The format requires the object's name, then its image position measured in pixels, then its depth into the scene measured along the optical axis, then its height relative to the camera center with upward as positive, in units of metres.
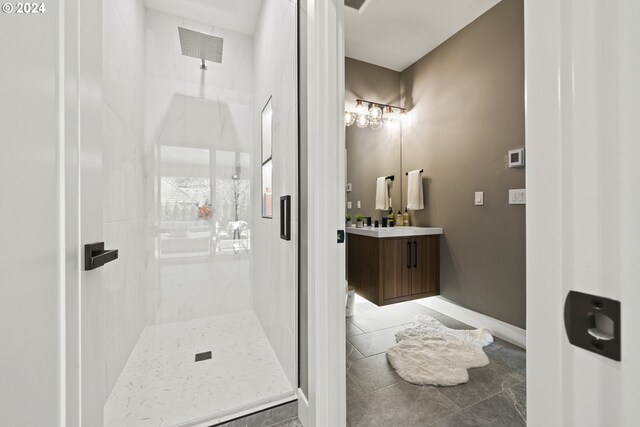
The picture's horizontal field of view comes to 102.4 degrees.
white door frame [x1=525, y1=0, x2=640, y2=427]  0.24 +0.02
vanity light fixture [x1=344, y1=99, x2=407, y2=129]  2.99 +1.15
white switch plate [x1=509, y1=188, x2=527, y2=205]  2.01 +0.11
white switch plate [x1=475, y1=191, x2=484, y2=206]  2.31 +0.12
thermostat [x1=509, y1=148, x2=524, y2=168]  1.99 +0.42
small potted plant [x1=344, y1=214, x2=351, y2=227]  3.08 -0.10
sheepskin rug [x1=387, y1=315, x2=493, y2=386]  1.59 -1.02
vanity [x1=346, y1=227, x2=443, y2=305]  2.48 -0.52
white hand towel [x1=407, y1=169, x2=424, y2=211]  2.87 +0.23
